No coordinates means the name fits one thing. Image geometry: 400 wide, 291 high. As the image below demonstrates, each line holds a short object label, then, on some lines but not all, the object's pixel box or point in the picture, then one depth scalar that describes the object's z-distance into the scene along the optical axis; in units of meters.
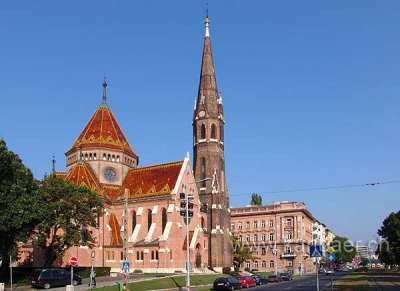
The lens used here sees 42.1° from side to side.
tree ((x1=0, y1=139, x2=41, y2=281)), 41.25
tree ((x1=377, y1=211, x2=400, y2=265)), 70.56
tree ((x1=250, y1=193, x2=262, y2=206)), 129.12
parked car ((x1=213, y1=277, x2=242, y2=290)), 43.16
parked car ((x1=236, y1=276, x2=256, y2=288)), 49.72
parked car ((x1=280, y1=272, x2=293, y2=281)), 65.94
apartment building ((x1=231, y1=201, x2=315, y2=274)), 113.38
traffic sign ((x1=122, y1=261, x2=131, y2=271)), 34.53
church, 71.25
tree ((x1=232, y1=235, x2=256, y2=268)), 88.50
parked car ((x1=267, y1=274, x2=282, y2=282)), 63.38
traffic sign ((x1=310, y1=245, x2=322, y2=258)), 24.97
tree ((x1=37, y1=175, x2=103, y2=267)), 51.56
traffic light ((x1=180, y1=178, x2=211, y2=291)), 39.41
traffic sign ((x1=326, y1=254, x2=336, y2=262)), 31.28
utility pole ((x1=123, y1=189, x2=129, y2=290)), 34.53
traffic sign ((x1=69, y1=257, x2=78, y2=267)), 31.25
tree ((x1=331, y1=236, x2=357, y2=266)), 163.73
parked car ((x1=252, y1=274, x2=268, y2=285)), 55.53
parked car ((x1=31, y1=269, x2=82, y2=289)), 44.41
